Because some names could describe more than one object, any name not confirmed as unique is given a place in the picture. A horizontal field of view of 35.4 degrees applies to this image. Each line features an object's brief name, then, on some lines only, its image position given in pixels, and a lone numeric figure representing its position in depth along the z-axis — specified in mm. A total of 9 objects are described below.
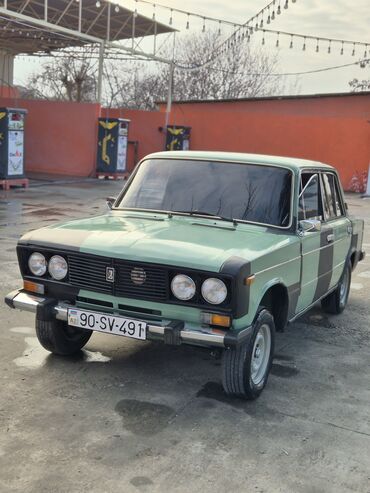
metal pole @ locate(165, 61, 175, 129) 23484
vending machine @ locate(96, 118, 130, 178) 20641
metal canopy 19234
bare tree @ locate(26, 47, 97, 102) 35562
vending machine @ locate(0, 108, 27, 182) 15789
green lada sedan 3732
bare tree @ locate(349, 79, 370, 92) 36812
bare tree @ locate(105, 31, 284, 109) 38625
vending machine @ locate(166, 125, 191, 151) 24328
